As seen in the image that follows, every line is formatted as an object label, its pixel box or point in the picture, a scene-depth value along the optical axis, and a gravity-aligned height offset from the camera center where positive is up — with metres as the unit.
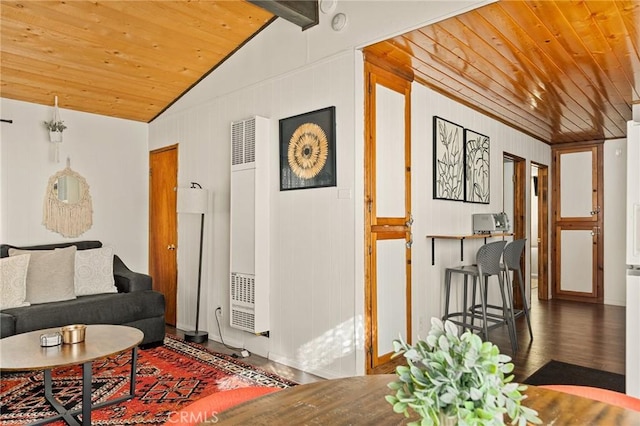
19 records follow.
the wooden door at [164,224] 5.03 -0.10
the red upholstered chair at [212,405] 1.12 -0.53
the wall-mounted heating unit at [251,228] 3.71 -0.11
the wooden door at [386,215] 3.23 +0.01
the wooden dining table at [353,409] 1.06 -0.49
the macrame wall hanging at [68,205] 4.67 +0.11
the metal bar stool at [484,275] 3.81 -0.54
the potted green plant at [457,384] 0.76 -0.30
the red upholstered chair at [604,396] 1.27 -0.53
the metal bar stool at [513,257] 4.11 -0.39
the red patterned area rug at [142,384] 2.66 -1.19
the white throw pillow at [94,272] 4.21 -0.56
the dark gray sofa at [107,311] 3.43 -0.80
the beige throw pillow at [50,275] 3.82 -0.53
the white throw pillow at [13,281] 3.60 -0.55
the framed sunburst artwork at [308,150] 3.33 +0.52
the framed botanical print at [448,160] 4.12 +0.54
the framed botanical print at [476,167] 4.63 +0.53
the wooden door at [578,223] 6.59 -0.11
